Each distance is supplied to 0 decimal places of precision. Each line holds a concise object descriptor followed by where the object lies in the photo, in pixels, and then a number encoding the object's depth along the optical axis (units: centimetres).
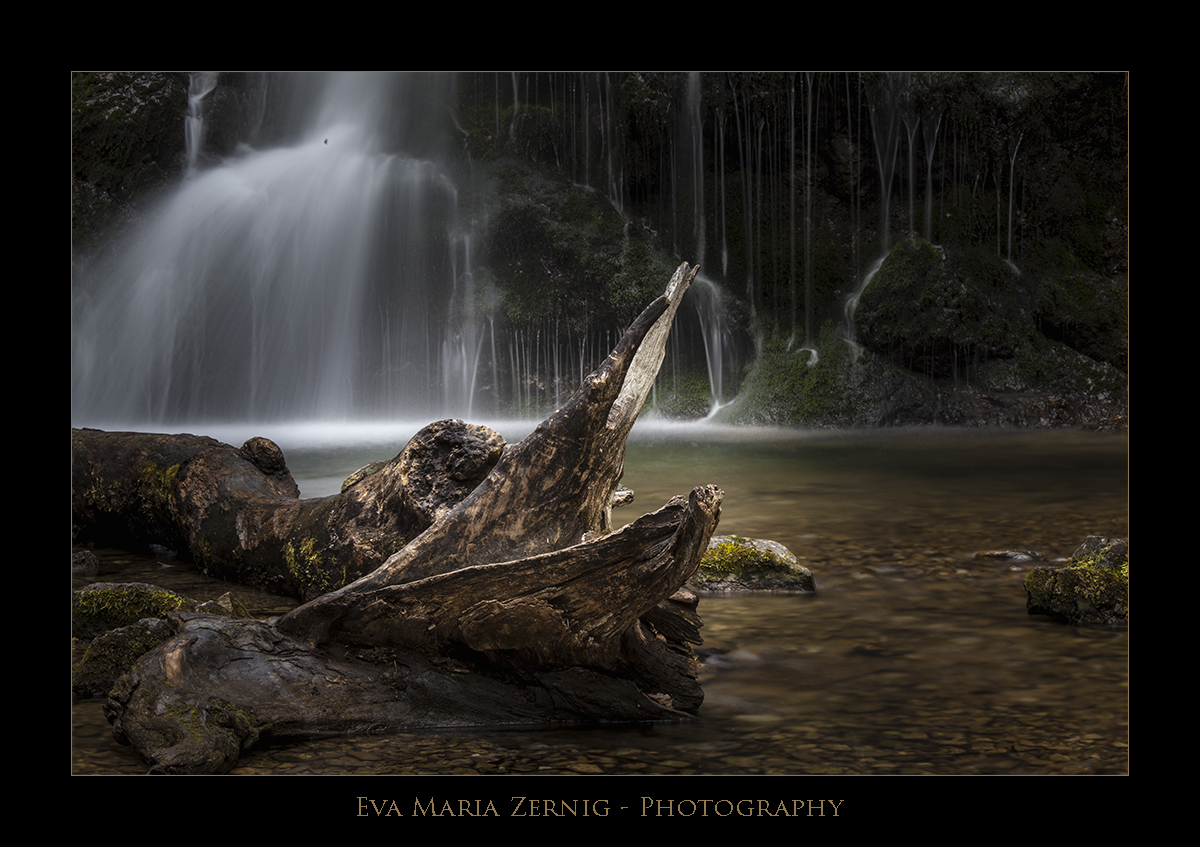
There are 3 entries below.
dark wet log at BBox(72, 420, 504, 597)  468
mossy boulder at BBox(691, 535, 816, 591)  559
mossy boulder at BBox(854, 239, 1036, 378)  1844
